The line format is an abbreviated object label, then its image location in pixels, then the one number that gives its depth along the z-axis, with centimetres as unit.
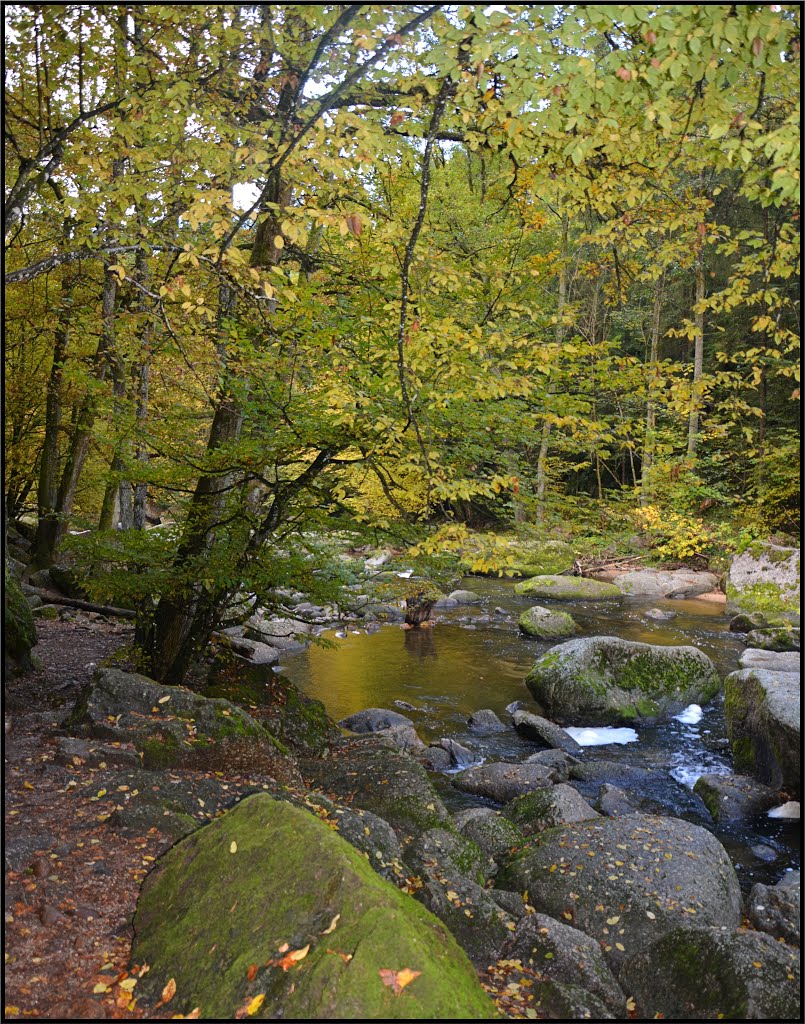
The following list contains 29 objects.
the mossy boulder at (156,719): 532
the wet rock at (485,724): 1002
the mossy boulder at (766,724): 756
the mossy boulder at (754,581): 1378
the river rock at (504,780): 769
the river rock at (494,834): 591
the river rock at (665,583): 2034
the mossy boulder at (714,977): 367
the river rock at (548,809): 654
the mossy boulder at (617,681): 1030
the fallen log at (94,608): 907
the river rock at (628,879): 471
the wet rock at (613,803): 734
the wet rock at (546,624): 1527
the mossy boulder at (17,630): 739
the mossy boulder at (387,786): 571
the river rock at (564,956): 390
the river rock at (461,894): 422
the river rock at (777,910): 484
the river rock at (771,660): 1107
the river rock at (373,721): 983
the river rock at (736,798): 734
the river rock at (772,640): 1365
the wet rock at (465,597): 1931
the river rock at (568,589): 1956
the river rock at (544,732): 944
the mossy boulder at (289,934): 272
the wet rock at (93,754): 488
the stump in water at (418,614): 1596
